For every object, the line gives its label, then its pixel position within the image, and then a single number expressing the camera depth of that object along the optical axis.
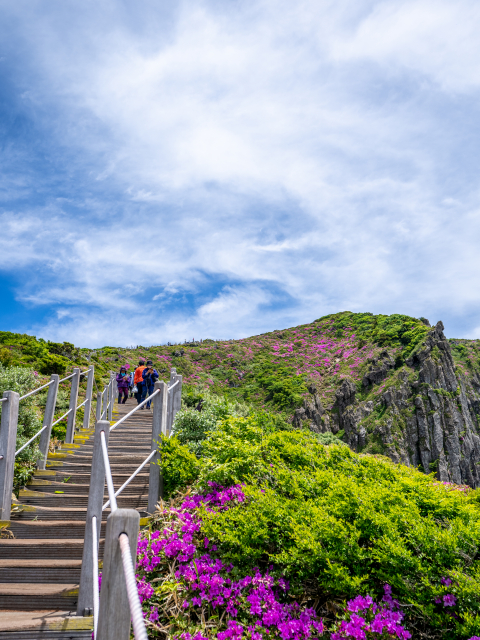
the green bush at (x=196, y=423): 5.91
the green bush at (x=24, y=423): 5.66
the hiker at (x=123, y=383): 15.50
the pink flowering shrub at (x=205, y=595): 2.74
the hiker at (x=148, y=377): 12.39
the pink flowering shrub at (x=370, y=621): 2.46
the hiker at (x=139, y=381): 12.24
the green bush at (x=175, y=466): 4.53
